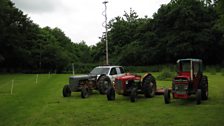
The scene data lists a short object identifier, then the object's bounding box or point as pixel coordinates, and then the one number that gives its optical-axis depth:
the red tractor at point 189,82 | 12.33
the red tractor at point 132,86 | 14.02
